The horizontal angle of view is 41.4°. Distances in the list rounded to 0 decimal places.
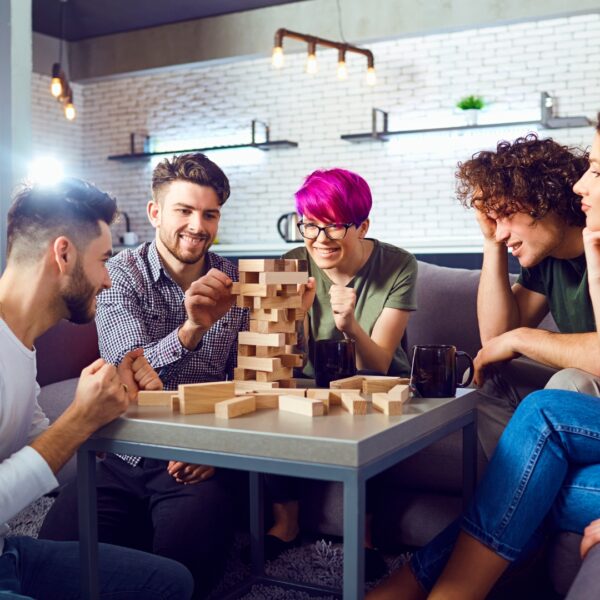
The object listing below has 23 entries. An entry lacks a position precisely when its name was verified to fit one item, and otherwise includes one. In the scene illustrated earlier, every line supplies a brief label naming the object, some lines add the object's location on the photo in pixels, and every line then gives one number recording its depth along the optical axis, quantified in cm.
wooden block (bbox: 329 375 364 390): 161
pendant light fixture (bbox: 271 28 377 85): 621
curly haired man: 203
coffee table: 121
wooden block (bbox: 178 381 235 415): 146
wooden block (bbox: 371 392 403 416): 142
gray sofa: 223
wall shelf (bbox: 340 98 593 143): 664
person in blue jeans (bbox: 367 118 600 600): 155
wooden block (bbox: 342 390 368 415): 143
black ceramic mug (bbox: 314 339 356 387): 175
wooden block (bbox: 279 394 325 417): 141
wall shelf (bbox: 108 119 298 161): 794
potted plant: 689
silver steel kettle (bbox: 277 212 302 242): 708
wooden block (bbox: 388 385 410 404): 145
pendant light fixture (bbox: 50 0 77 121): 675
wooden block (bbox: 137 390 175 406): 157
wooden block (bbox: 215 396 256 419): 141
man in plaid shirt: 193
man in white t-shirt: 141
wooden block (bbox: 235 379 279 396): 165
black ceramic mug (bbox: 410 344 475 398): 164
